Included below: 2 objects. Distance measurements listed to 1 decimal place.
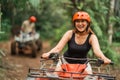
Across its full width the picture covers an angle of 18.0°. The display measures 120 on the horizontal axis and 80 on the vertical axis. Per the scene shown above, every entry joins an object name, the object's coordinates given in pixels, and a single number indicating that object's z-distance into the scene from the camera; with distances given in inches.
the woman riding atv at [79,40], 276.5
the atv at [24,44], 661.2
